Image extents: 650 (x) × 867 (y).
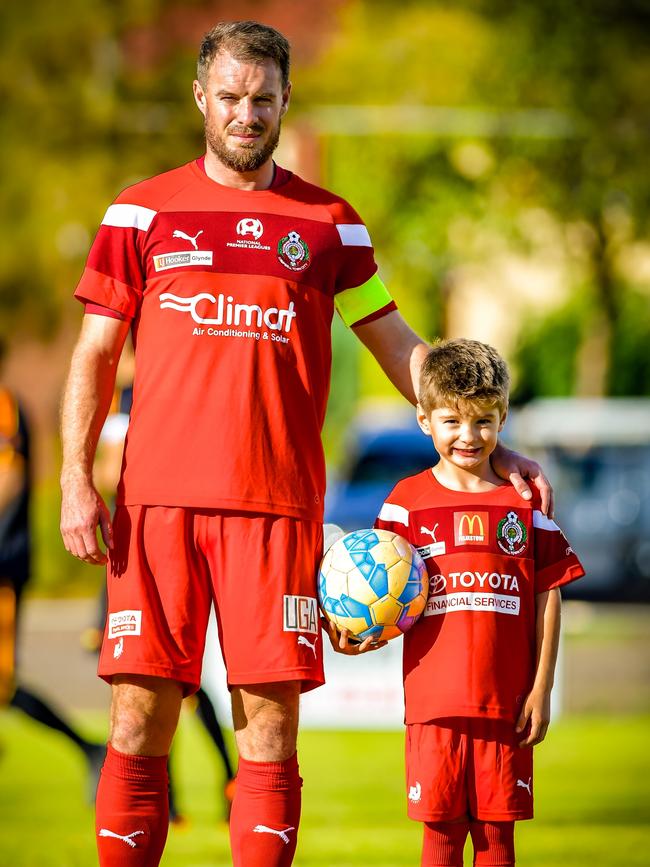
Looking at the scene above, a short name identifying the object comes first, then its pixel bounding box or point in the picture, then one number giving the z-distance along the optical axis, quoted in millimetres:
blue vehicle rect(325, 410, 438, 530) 39062
